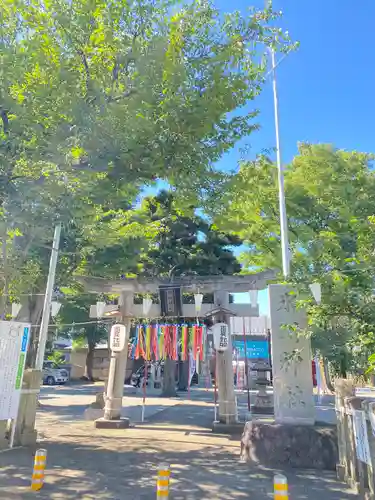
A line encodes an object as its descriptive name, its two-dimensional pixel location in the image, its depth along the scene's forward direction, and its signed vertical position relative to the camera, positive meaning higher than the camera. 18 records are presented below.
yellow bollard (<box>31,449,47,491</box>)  5.43 -1.52
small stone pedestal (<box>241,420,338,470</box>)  6.97 -1.39
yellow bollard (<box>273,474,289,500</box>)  3.87 -1.17
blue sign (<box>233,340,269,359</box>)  27.33 +1.41
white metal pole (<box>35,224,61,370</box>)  12.41 +1.79
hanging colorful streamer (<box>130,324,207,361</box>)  12.62 +0.82
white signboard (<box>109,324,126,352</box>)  12.11 +0.82
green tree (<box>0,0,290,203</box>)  6.18 +4.55
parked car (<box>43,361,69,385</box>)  32.06 -0.97
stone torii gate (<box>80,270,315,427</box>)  7.72 +0.66
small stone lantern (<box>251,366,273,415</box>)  15.91 -1.28
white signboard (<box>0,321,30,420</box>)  8.07 -0.02
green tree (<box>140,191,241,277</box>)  21.03 +6.42
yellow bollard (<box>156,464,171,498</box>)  4.25 -1.25
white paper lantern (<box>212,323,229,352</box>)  11.66 +0.95
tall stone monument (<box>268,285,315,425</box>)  7.66 +0.14
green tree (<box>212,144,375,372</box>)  6.60 +4.84
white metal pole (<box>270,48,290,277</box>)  10.98 +5.46
